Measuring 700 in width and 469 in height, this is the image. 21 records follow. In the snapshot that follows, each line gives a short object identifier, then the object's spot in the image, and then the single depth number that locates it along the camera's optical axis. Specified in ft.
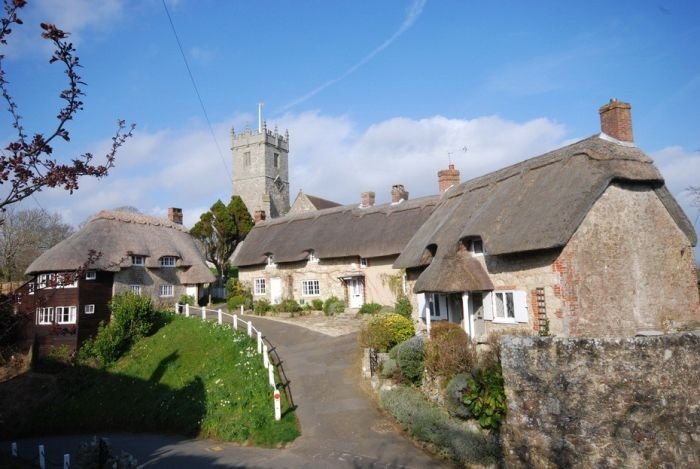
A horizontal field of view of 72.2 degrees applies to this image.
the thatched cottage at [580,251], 45.34
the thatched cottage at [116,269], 85.87
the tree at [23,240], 119.44
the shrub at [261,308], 99.60
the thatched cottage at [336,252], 90.27
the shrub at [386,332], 55.16
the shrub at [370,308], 86.07
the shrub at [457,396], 37.14
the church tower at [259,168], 203.31
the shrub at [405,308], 74.25
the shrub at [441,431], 34.60
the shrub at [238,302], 106.63
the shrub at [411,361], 46.06
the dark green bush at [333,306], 93.35
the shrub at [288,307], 96.63
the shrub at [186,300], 106.11
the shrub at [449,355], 41.37
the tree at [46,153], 16.74
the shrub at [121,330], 80.64
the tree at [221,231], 139.54
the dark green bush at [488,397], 35.53
